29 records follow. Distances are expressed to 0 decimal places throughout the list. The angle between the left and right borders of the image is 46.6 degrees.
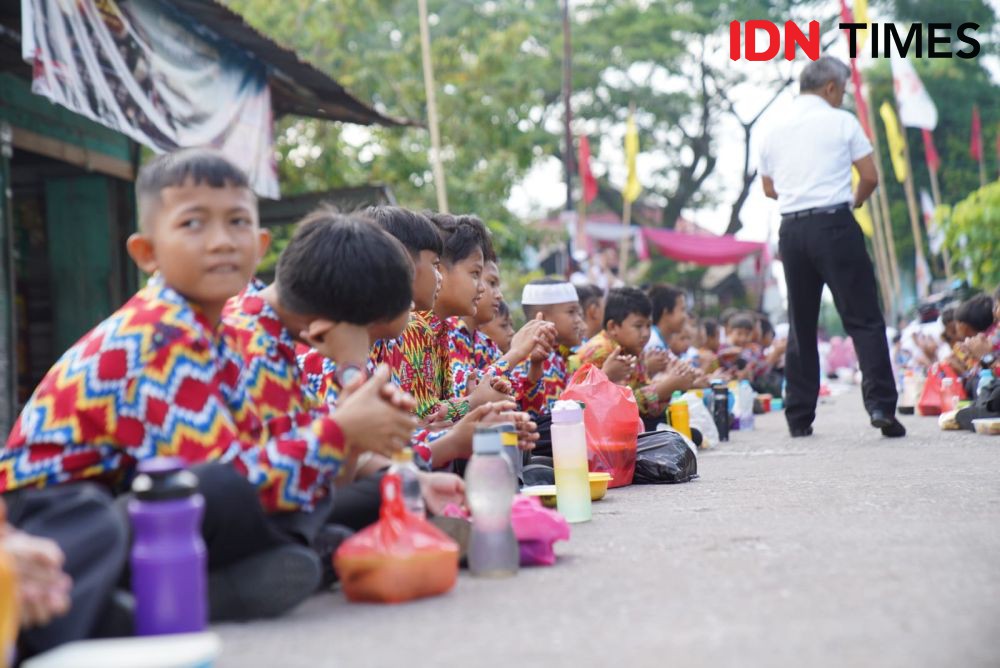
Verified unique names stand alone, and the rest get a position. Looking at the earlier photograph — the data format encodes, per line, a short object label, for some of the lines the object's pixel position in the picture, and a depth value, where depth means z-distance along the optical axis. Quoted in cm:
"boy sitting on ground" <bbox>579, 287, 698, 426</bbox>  688
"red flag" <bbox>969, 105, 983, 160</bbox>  2795
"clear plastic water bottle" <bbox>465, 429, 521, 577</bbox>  317
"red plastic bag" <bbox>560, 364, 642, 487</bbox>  534
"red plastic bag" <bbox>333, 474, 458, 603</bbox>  284
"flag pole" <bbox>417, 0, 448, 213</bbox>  1152
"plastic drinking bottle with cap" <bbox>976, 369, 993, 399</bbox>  773
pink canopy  2647
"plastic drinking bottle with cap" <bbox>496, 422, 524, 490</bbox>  396
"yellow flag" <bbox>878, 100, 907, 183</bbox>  2297
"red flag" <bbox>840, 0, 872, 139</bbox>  1712
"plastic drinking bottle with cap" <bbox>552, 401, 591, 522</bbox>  426
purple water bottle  228
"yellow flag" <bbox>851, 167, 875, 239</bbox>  2496
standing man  734
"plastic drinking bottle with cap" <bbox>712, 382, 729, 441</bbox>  866
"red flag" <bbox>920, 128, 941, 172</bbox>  2564
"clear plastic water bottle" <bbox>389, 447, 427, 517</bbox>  301
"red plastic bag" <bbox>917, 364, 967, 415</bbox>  955
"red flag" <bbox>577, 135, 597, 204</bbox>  2234
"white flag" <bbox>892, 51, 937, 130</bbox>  1925
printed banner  600
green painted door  906
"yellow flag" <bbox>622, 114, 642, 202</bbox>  2045
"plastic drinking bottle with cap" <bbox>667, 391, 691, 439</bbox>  738
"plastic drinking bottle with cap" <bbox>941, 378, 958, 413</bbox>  921
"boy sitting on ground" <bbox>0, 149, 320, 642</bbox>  262
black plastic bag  557
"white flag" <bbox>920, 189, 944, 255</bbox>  2589
